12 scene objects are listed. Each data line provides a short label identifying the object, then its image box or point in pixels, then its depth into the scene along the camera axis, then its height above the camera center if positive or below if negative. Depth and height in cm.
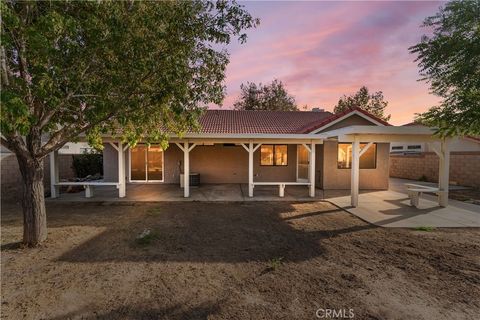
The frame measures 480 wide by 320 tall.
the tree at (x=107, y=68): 443 +175
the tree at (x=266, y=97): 3378 +803
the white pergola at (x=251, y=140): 998 +61
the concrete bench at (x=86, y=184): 982 -124
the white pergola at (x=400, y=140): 802 +54
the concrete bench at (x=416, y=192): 856 -132
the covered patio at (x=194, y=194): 1001 -178
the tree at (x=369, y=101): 3688 +816
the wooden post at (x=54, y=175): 1005 -88
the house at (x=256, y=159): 1031 -25
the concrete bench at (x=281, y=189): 1044 -147
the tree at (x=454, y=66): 594 +245
